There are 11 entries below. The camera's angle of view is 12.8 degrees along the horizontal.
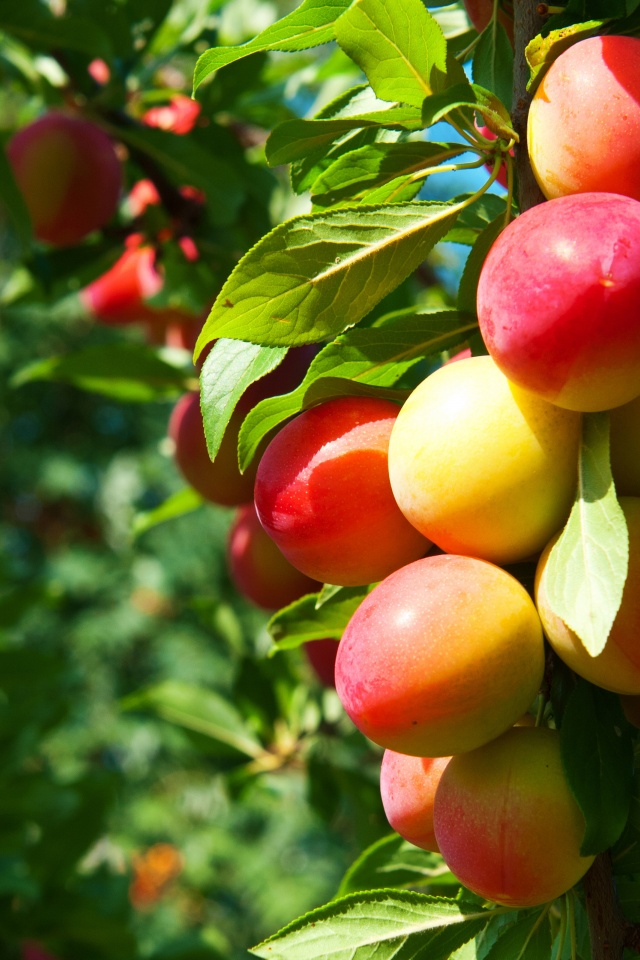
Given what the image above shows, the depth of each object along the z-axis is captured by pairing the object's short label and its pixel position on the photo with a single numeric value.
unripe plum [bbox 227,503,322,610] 0.82
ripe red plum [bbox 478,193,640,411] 0.60
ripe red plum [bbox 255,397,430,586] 0.65
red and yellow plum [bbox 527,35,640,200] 0.62
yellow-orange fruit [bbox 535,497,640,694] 0.61
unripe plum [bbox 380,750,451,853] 0.65
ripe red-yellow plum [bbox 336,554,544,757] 0.62
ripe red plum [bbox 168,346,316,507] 0.80
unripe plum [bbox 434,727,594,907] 0.63
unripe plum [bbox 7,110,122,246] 1.04
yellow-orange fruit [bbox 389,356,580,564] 0.62
